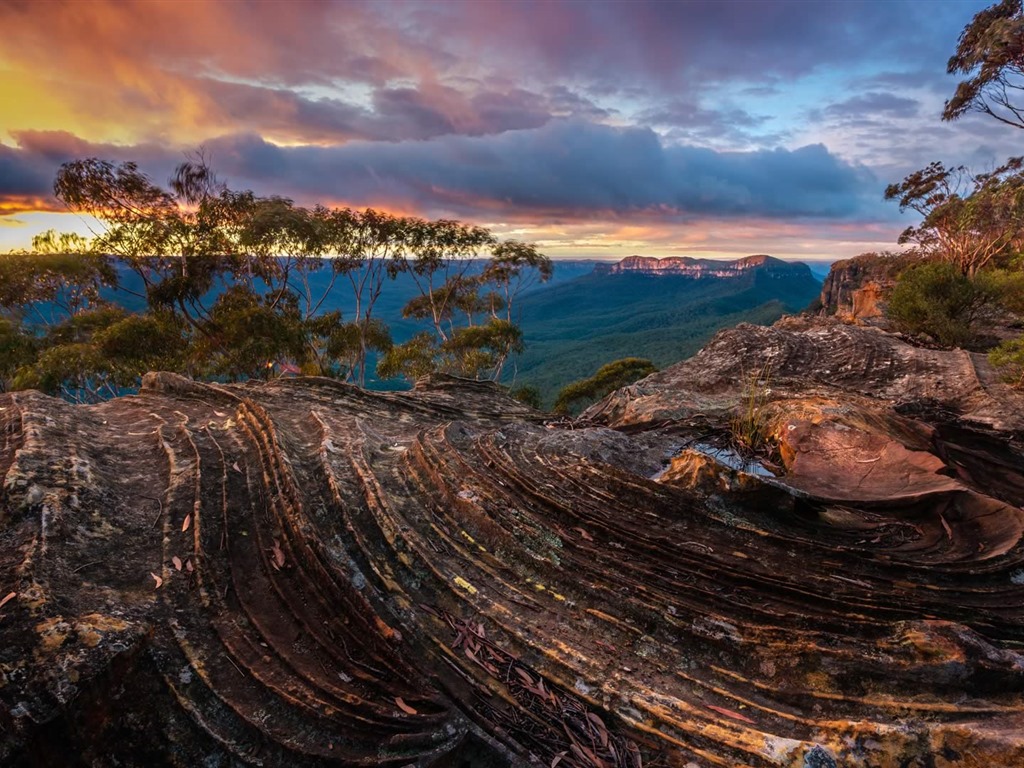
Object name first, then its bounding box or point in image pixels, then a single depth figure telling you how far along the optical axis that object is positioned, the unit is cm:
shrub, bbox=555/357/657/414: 3516
